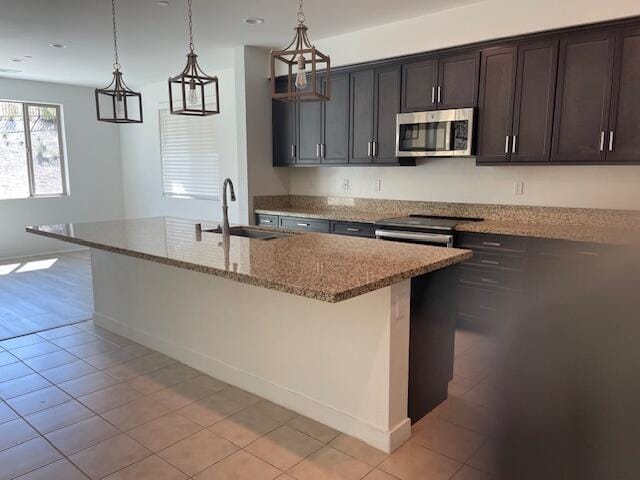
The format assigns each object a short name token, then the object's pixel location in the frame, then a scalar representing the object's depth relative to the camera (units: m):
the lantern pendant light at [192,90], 2.61
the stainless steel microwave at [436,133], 3.88
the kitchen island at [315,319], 2.16
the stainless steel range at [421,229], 3.75
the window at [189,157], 6.60
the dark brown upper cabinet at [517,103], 3.52
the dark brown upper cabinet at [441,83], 3.87
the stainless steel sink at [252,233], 3.38
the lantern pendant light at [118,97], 2.97
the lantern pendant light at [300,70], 2.15
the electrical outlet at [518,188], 3.98
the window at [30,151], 6.96
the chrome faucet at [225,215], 3.11
